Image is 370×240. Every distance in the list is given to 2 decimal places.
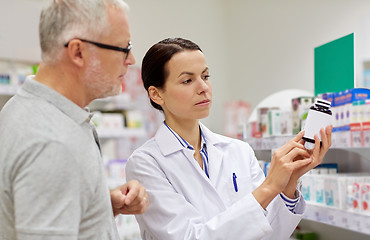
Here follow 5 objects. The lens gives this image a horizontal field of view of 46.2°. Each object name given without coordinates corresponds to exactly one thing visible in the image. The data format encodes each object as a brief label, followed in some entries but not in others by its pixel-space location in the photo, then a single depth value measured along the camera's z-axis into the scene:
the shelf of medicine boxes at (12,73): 4.57
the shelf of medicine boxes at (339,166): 2.09
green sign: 2.46
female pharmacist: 1.83
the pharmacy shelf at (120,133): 5.01
